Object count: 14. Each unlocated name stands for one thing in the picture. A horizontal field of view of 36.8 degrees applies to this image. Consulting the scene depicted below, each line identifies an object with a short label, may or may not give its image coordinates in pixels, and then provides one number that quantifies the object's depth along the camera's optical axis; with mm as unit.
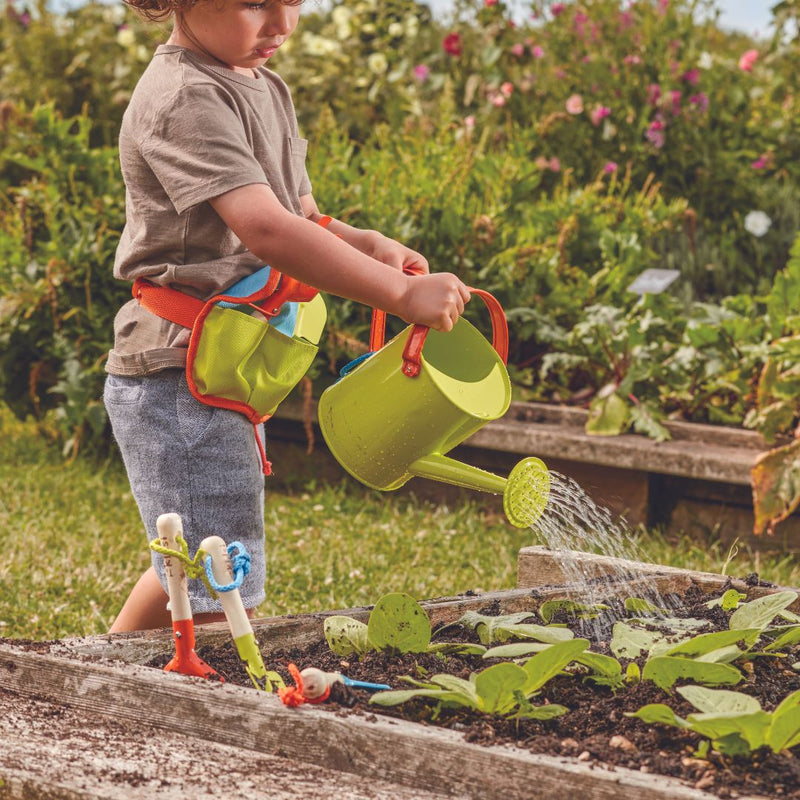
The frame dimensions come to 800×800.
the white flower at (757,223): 5072
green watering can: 1779
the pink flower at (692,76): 5527
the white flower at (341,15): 6840
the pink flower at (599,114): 5496
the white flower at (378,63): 6477
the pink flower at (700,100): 5523
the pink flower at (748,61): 5887
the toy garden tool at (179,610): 1627
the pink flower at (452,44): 5848
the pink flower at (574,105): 5559
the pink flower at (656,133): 5477
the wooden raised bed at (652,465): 3334
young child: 1747
